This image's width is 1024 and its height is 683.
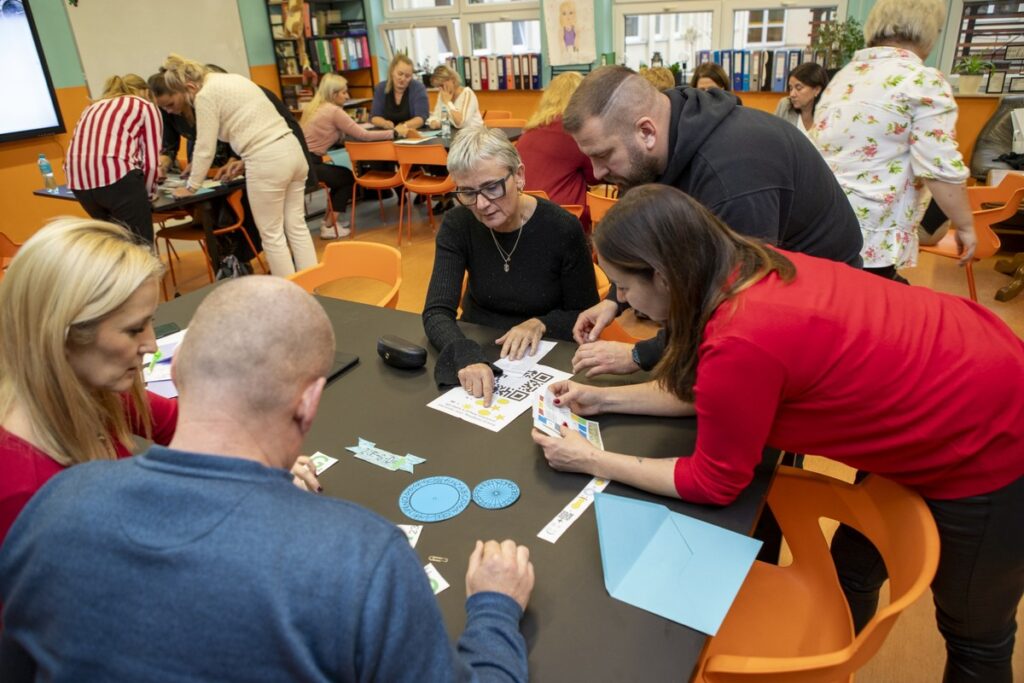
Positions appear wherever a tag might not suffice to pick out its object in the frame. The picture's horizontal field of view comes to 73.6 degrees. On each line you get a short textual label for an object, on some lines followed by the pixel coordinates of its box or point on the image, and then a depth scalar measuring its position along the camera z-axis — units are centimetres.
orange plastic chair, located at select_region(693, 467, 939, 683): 105
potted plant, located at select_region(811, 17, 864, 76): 530
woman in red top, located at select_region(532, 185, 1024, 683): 114
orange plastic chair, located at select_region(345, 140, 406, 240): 557
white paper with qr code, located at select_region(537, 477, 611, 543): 121
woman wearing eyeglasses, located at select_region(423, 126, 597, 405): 199
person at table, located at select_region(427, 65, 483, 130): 613
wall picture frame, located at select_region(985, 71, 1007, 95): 514
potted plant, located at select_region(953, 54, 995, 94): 518
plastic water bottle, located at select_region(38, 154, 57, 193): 489
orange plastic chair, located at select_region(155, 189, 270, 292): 458
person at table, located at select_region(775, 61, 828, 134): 454
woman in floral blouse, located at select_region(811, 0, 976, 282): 218
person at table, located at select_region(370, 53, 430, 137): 666
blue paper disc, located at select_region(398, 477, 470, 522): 127
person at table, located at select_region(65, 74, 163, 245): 371
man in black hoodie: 162
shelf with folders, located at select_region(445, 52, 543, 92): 726
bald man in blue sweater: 71
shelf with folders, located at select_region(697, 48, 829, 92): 587
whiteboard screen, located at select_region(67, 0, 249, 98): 592
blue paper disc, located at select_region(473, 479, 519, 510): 129
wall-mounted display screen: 527
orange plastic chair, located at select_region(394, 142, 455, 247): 530
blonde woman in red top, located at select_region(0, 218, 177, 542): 115
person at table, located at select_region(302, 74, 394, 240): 599
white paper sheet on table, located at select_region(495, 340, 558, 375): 182
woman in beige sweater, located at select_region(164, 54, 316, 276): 413
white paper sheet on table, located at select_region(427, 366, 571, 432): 158
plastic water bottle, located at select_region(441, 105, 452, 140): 590
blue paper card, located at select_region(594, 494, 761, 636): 106
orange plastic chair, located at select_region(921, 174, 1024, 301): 340
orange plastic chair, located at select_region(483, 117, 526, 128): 653
